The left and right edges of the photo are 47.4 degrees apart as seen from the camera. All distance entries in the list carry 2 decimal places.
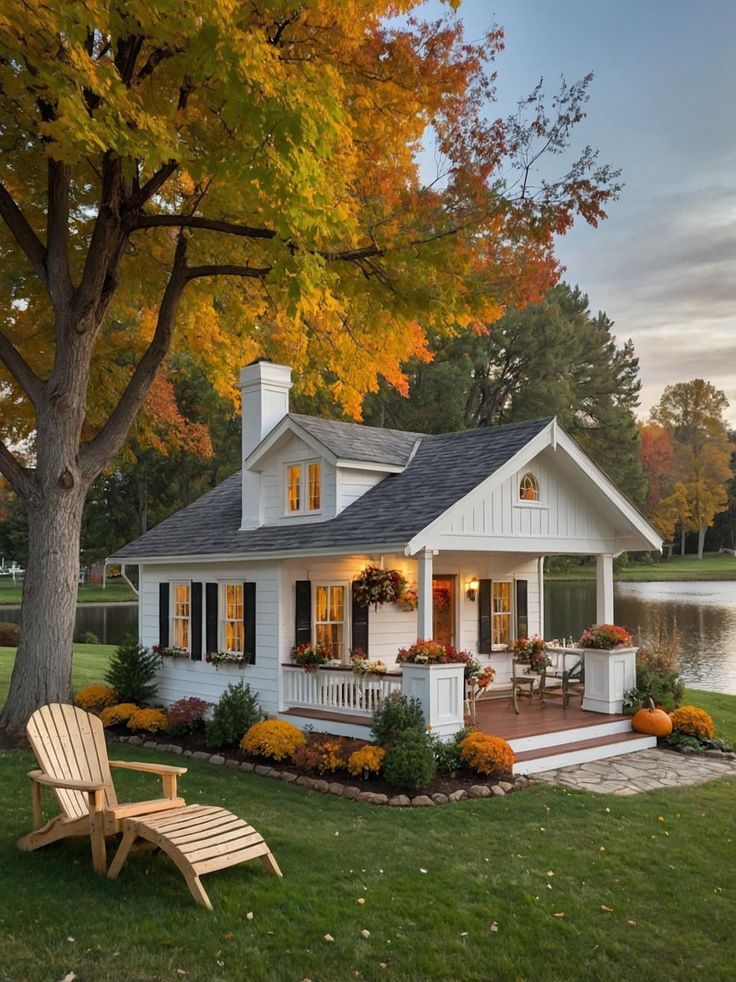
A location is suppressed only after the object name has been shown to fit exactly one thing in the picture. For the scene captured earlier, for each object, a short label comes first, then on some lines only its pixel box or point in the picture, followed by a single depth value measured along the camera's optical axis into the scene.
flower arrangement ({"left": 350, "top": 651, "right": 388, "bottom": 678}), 11.58
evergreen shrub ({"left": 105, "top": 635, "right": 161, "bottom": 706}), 14.74
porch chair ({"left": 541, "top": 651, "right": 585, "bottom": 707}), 13.91
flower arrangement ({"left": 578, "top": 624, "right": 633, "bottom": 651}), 13.29
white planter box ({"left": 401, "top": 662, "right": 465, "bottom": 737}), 10.54
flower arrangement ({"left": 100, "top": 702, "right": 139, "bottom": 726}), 13.69
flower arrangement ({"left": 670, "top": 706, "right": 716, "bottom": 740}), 12.73
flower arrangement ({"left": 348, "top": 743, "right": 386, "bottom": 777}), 10.09
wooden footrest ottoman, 5.75
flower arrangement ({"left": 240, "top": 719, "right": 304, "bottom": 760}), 11.12
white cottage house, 11.96
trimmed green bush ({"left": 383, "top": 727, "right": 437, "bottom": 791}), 9.70
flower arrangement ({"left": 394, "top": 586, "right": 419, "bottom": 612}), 13.23
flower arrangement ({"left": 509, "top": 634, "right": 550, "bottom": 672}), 14.05
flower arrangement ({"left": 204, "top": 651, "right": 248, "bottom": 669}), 13.39
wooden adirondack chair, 5.88
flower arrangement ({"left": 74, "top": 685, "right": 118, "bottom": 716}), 14.30
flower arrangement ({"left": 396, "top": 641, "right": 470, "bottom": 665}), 10.63
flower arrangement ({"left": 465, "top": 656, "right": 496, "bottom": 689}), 12.04
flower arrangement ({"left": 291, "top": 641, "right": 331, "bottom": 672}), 12.38
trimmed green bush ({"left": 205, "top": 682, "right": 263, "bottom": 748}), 12.20
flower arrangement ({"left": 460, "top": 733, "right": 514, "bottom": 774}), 10.13
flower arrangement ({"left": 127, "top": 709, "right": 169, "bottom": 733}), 13.18
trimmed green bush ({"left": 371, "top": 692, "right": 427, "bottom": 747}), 10.40
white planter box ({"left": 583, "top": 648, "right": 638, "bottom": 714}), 13.23
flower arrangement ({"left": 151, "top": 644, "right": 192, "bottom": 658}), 14.54
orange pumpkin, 12.73
